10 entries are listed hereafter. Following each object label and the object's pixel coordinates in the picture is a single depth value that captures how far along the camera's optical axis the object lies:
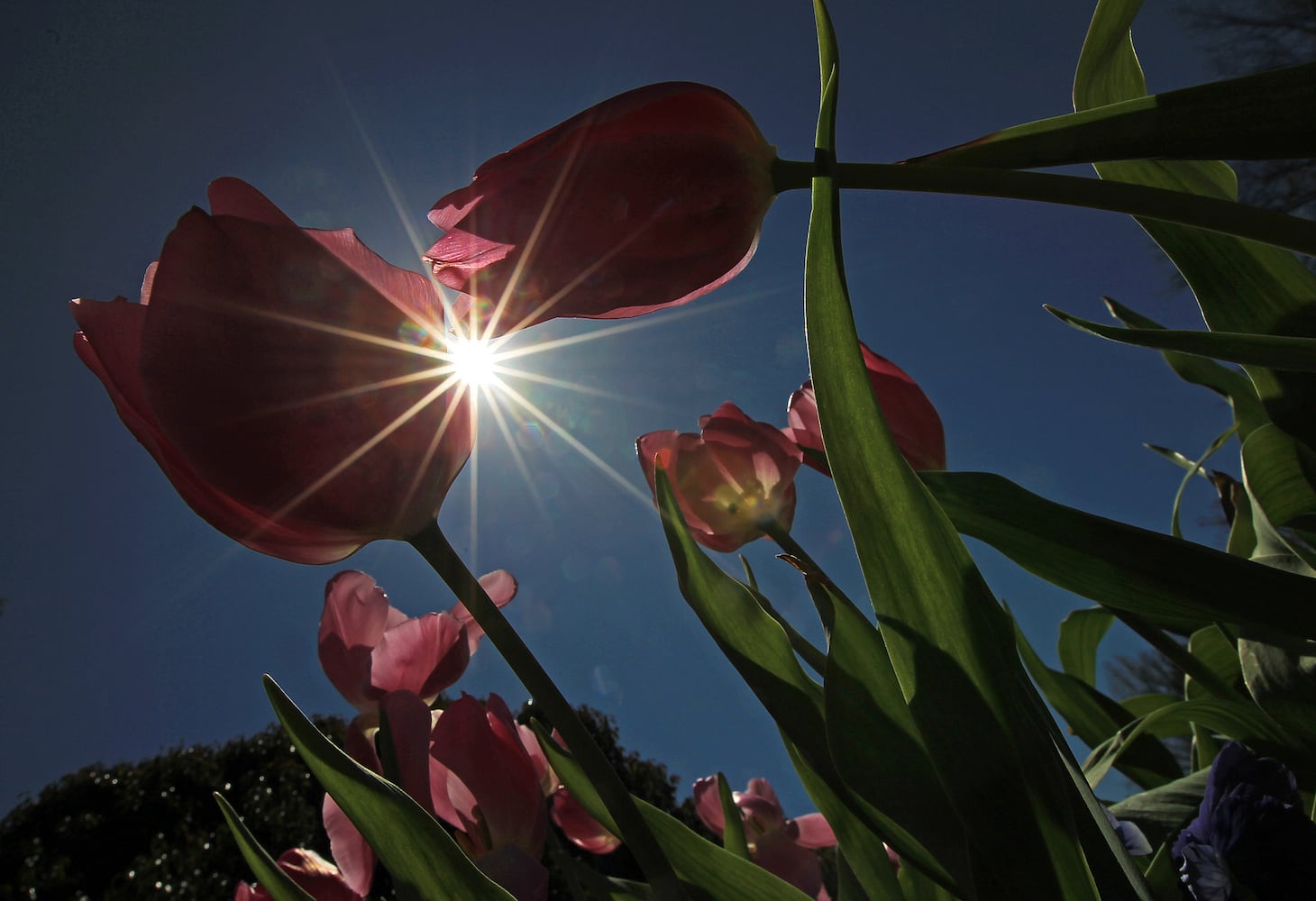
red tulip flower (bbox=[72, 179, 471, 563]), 0.24
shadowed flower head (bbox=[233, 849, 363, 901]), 0.46
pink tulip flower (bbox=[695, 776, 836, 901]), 0.69
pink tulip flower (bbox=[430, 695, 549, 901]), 0.40
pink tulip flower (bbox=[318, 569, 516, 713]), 0.45
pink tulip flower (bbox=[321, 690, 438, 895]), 0.36
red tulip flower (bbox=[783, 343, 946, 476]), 0.54
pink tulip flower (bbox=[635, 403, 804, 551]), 0.55
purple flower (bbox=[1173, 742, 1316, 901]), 0.28
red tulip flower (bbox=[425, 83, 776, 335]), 0.29
